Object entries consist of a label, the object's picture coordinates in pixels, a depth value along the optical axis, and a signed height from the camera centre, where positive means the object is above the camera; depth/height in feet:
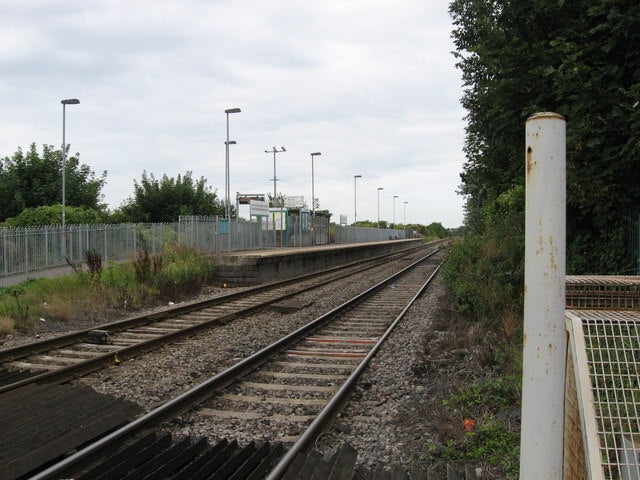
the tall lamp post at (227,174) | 86.36 +9.73
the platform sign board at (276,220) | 104.11 +2.36
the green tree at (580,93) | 22.27 +6.29
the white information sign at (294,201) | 194.70 +11.31
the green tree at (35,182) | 108.06 +10.78
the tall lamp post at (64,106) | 69.87 +16.91
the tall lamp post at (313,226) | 130.47 +1.48
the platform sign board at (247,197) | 151.23 +10.68
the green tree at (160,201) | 131.75 +7.83
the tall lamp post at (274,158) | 135.95 +19.51
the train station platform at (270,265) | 62.75 -4.52
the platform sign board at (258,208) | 98.22 +4.47
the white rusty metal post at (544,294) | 5.68 -0.67
